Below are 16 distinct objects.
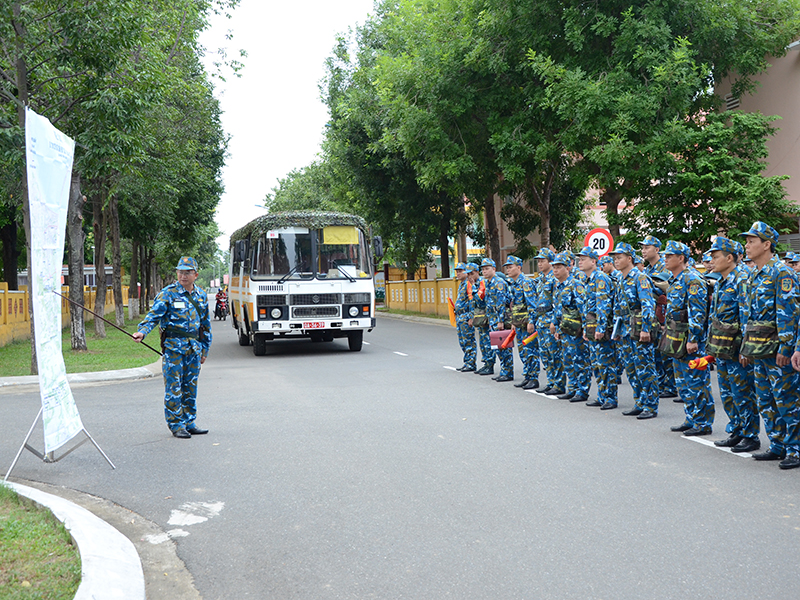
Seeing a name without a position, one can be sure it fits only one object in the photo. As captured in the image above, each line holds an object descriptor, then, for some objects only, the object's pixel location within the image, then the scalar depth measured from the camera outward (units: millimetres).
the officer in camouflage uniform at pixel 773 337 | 6156
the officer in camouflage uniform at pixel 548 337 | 10492
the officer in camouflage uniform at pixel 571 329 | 9719
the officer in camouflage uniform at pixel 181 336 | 8016
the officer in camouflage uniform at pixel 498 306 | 12086
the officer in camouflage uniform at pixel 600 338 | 9141
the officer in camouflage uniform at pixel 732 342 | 6707
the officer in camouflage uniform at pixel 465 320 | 13133
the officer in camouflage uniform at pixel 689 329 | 7559
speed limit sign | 17250
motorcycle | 39188
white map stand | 6478
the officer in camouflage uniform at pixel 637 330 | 8717
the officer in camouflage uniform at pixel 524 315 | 11164
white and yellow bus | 16922
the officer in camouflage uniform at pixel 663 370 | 9656
